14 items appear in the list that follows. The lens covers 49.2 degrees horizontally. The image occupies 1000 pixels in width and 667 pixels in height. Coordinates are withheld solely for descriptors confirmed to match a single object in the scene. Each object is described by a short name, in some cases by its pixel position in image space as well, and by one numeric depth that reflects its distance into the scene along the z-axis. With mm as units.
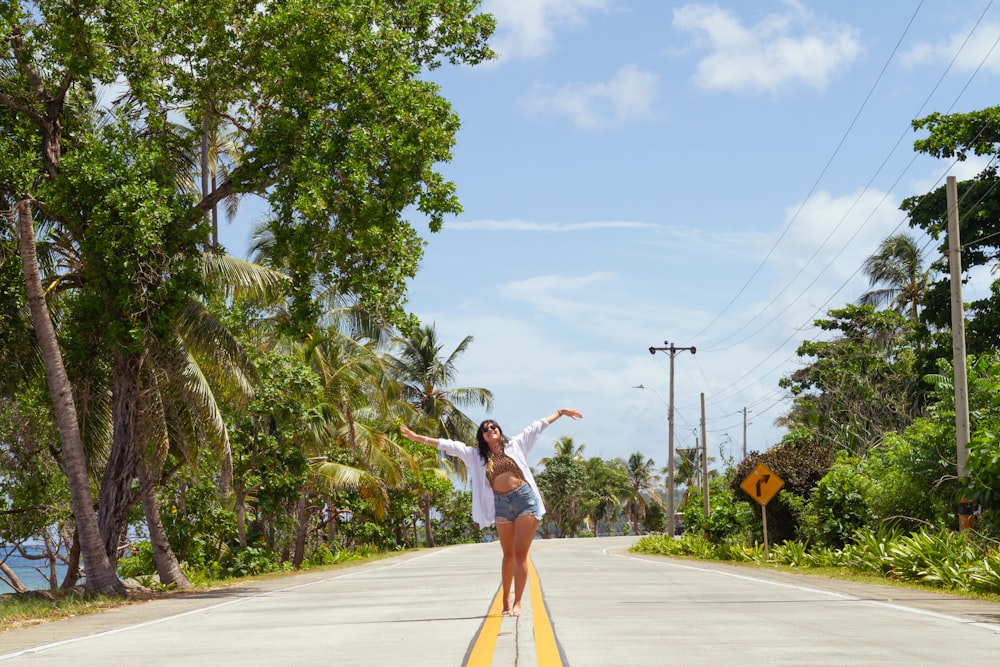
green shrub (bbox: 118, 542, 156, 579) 27125
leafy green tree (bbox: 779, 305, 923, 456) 40719
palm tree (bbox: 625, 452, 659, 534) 103125
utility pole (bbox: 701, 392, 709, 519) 41506
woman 9914
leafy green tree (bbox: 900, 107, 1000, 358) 33281
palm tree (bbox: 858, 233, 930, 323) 51469
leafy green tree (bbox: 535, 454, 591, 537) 85500
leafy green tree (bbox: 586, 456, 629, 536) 92250
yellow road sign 26625
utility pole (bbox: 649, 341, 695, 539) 48062
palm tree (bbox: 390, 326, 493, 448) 57125
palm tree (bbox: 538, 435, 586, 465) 89094
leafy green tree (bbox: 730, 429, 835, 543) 29172
